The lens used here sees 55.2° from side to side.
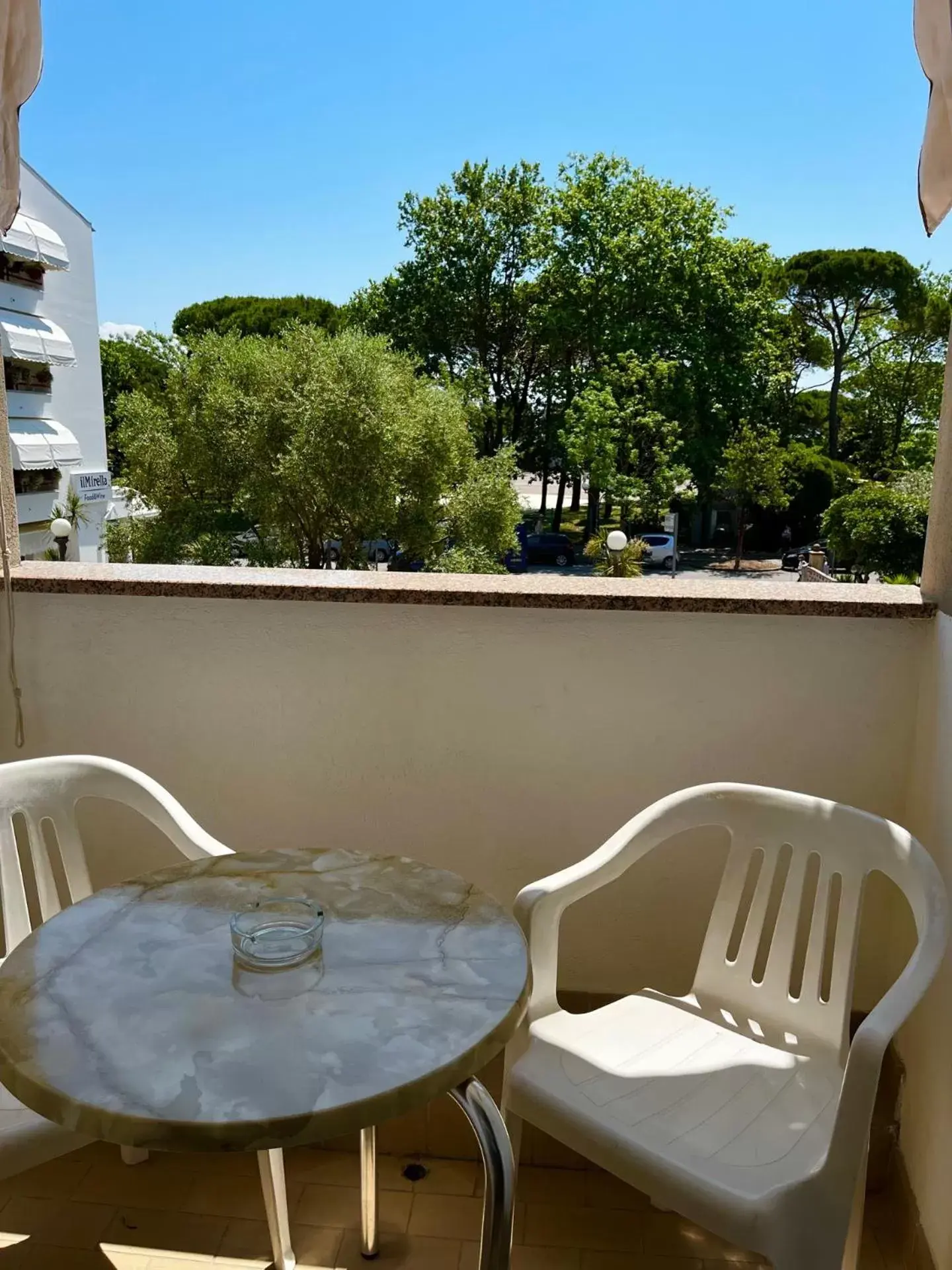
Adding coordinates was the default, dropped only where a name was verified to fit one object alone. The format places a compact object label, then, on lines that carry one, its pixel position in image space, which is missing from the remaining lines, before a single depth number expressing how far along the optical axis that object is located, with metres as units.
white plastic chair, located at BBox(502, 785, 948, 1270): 0.96
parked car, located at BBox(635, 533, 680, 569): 26.81
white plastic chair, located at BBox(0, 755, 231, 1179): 1.32
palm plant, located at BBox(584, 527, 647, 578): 19.30
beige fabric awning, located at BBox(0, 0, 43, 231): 1.38
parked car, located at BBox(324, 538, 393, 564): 21.92
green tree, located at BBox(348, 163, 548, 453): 27.31
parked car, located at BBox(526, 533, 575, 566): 25.95
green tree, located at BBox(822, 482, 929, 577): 16.36
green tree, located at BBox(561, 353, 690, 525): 26.16
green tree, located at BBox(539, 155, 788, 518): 27.20
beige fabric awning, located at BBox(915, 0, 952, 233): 1.16
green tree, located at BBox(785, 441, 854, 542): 24.78
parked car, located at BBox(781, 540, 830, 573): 22.42
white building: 18.66
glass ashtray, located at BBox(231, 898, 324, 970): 0.92
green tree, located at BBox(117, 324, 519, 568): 20.66
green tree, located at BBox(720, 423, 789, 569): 25.84
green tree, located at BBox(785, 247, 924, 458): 24.27
